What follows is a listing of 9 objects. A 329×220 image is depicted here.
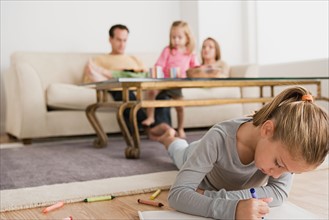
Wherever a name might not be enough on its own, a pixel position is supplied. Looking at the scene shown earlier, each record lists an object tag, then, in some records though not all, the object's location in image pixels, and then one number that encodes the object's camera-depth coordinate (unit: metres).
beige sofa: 3.24
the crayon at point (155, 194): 1.51
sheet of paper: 1.23
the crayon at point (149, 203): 1.39
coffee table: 2.37
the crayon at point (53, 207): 1.38
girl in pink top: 3.32
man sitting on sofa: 3.43
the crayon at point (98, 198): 1.48
